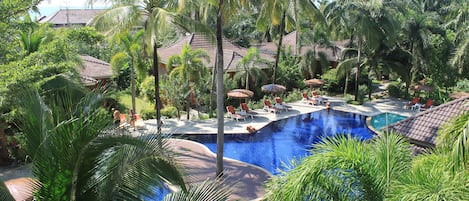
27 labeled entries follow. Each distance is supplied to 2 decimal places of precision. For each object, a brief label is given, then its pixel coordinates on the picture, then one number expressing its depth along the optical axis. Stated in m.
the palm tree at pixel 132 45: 18.83
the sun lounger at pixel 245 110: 22.97
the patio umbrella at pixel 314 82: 28.11
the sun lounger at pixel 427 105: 24.66
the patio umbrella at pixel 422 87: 26.36
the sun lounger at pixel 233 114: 22.29
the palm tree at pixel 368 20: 24.95
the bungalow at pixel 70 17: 59.38
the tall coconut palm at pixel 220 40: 12.23
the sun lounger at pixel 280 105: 24.66
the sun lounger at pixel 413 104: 25.28
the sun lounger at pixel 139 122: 19.49
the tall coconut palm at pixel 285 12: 12.68
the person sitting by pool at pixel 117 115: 17.25
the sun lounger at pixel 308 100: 26.70
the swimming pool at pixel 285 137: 17.72
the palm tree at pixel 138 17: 12.95
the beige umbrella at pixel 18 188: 9.03
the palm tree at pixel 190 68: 21.73
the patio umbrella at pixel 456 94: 27.39
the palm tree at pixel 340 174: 6.14
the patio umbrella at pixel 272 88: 25.03
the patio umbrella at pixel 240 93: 23.24
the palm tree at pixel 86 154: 4.45
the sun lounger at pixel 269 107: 24.23
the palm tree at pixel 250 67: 25.72
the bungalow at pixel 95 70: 21.83
